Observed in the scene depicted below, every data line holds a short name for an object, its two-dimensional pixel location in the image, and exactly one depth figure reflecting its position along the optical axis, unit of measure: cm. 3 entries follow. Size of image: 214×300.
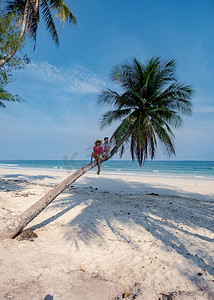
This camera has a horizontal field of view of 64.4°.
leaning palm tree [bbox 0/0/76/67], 691
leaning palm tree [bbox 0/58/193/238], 741
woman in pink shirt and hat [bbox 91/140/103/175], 557
